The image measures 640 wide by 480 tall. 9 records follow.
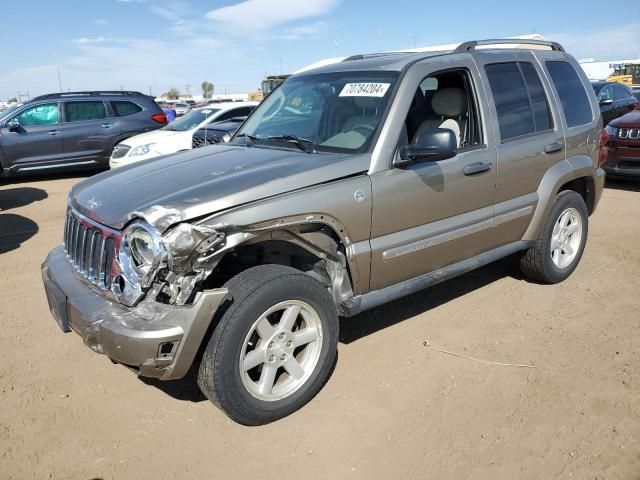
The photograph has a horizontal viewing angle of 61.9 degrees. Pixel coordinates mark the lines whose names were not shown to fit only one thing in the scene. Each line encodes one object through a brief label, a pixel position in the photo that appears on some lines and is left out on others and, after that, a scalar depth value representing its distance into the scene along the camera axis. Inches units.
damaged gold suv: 105.5
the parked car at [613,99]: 487.5
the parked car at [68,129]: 435.2
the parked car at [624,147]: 343.3
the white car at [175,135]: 386.3
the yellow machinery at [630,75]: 1262.3
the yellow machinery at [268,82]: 747.8
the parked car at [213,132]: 371.6
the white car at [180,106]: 1242.6
